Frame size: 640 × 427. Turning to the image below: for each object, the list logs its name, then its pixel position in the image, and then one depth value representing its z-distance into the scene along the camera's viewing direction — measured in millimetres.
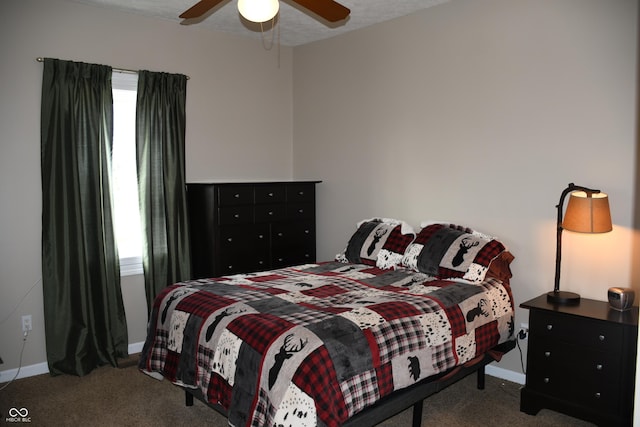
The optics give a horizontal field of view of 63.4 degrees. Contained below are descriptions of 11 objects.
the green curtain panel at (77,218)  3695
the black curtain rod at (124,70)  4021
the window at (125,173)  4098
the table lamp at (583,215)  2986
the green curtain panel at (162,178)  4133
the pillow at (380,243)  3881
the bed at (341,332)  2297
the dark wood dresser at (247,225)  4254
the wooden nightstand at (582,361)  2781
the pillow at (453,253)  3419
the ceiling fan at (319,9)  2535
